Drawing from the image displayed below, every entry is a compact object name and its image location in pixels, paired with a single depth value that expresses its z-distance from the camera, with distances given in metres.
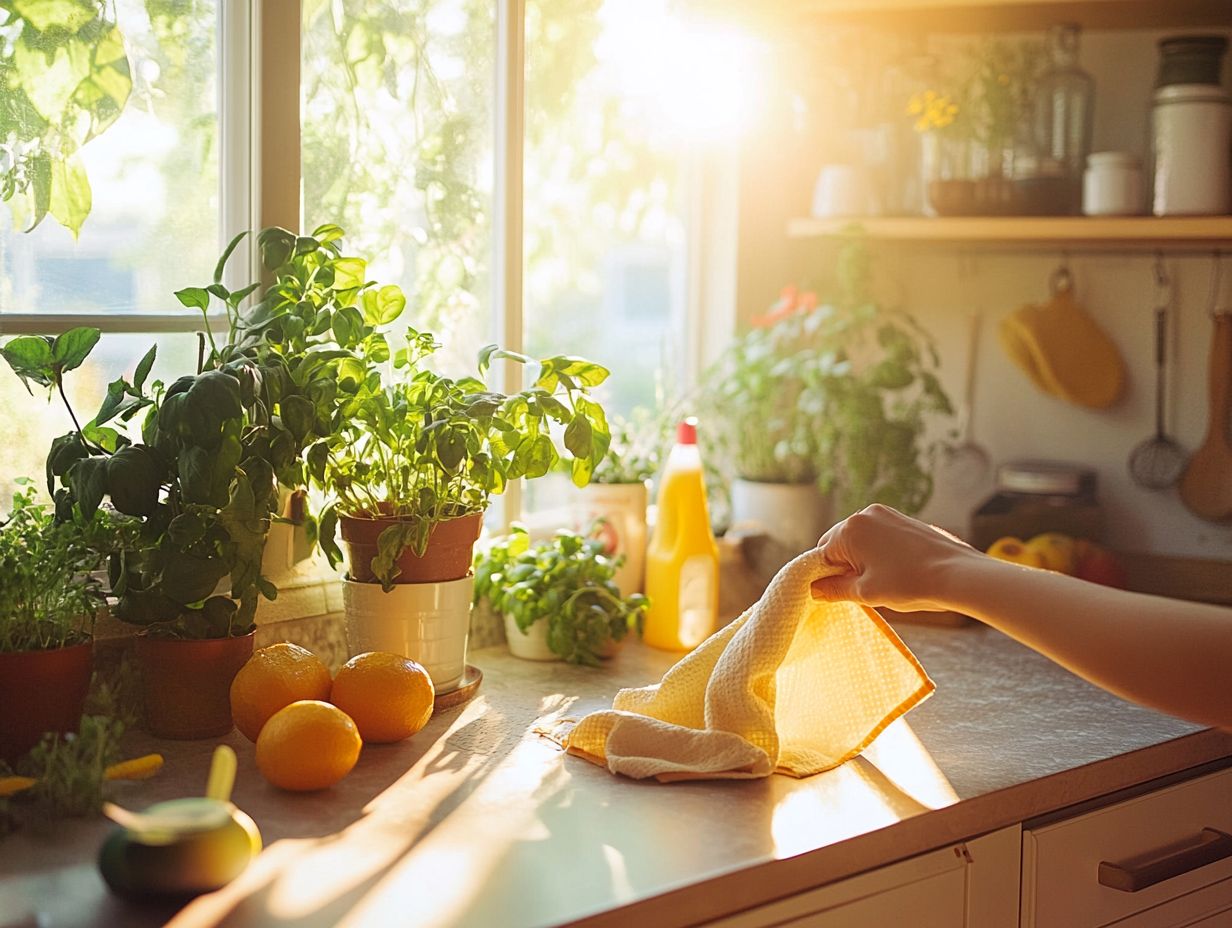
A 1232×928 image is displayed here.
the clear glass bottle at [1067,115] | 2.08
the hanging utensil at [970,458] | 2.28
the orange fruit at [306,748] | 1.16
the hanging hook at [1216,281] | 2.12
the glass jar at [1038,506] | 2.09
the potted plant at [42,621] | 1.18
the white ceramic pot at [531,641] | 1.66
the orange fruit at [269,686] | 1.26
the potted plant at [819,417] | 1.98
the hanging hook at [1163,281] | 2.14
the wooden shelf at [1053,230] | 1.94
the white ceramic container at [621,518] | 1.86
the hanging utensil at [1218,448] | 2.10
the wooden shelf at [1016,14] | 1.95
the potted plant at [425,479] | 1.38
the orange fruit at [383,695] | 1.28
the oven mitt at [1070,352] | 2.17
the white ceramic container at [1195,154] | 1.95
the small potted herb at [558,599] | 1.64
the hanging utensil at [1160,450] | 2.14
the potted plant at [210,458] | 1.21
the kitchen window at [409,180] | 1.41
